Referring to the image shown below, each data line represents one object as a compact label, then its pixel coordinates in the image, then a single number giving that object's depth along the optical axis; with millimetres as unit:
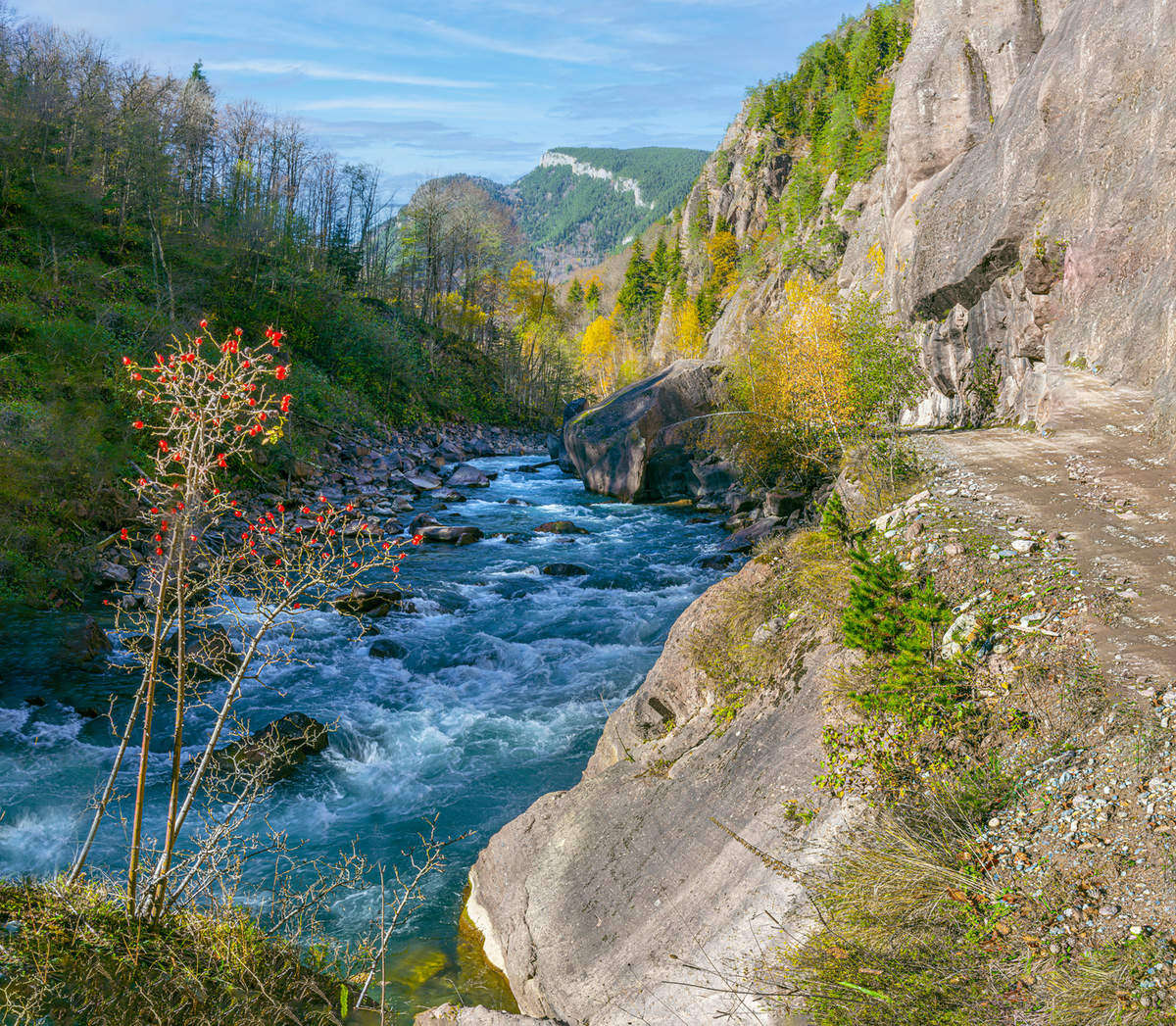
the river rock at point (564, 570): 19391
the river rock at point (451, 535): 22875
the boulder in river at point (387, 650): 14172
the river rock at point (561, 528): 24328
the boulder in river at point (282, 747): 9578
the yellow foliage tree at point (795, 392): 19328
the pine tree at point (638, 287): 88875
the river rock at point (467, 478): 33219
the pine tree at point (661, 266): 85625
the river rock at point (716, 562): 19547
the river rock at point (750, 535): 20938
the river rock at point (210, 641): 11742
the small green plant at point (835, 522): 8781
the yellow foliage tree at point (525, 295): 70238
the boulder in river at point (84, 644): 12266
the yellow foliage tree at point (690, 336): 64562
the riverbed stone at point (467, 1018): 4941
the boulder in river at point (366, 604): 16172
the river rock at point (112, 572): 15422
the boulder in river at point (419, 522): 23811
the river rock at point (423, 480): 30714
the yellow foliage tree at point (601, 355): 84619
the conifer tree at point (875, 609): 6277
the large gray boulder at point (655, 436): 30141
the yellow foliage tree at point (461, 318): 64688
